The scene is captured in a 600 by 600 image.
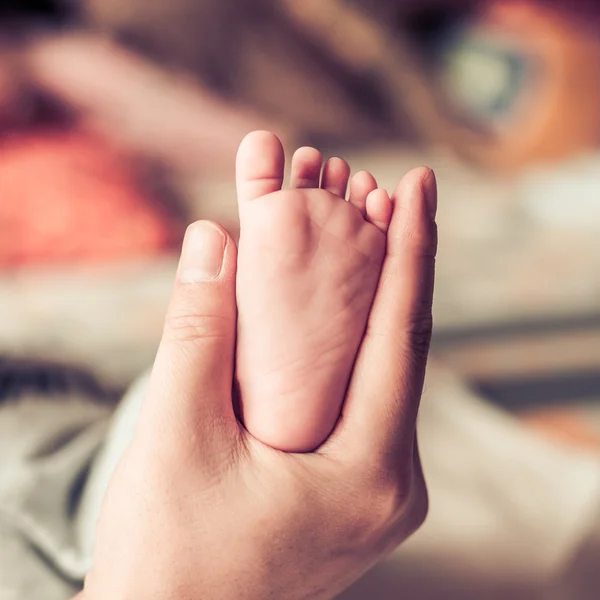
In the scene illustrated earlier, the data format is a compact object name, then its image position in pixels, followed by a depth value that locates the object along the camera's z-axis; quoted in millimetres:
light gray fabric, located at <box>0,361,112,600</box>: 341
